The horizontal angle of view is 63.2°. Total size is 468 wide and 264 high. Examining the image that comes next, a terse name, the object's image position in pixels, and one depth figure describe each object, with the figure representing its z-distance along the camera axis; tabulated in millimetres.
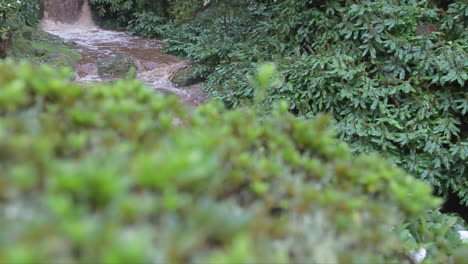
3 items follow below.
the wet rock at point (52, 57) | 9375
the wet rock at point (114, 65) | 9406
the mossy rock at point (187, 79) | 8508
